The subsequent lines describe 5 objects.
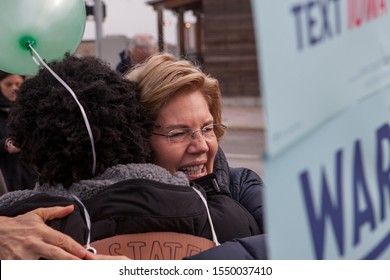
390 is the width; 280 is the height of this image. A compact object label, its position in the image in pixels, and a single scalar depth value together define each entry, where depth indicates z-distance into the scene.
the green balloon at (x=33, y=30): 2.05
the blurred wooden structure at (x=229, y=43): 19.09
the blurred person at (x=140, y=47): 6.06
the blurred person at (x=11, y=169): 3.26
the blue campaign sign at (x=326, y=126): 0.74
